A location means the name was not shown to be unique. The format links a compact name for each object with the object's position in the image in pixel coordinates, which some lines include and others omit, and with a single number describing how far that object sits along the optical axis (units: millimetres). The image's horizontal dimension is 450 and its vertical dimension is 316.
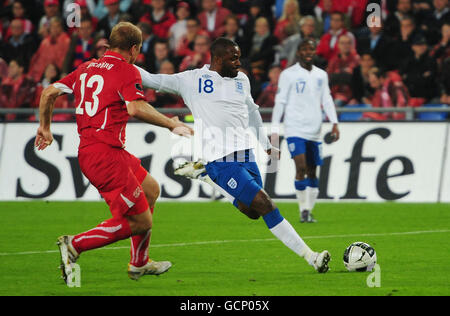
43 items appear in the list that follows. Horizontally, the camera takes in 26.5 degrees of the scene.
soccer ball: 8844
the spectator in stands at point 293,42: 18438
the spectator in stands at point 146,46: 19516
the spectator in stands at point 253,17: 19530
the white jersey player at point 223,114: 8781
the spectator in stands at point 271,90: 17875
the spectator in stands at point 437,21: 18438
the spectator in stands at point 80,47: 20156
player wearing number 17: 13930
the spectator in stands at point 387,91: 17438
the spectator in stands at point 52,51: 20267
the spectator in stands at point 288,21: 19094
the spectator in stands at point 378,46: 18391
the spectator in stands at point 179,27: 20031
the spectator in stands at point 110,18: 20838
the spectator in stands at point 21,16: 21578
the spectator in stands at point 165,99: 18547
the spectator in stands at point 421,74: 17516
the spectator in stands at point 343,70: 17812
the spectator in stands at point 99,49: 19484
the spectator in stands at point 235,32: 19203
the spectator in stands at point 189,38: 19562
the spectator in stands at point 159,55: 19234
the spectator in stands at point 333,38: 18578
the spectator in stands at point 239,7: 20352
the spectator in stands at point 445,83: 17250
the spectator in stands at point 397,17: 18594
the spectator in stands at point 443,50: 17625
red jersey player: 7914
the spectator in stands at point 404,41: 18125
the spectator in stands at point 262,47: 19109
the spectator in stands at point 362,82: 17812
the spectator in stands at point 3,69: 20047
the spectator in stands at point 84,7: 21225
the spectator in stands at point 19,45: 20891
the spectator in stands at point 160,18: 20578
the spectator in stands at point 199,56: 18734
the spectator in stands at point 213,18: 20078
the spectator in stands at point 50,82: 18859
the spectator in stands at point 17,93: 19266
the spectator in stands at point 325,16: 19234
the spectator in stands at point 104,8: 21281
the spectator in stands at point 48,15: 21141
